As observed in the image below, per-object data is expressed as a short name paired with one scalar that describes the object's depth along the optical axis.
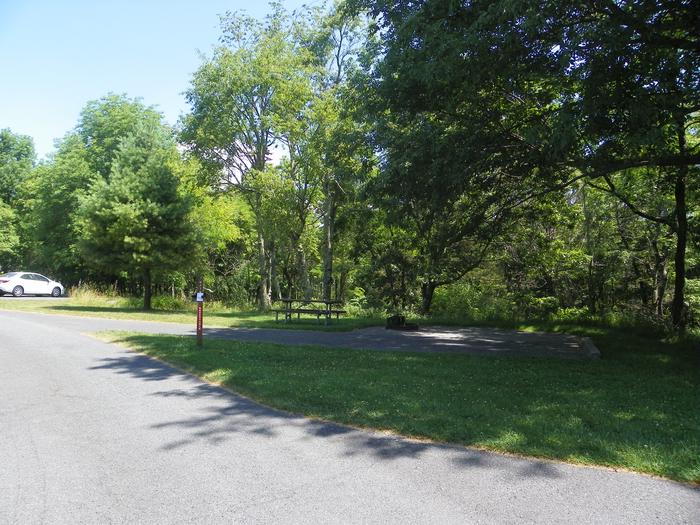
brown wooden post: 11.01
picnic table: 16.88
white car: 31.84
